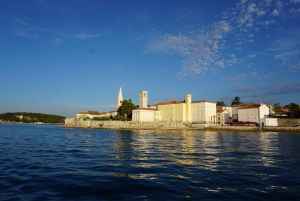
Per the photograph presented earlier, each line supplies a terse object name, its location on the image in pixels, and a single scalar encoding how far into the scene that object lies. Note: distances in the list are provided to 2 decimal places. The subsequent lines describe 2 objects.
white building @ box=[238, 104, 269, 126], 66.62
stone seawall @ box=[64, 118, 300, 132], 58.71
